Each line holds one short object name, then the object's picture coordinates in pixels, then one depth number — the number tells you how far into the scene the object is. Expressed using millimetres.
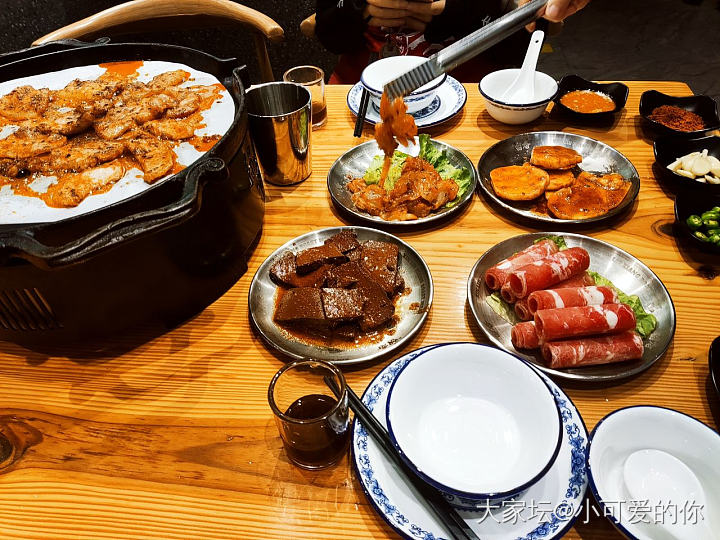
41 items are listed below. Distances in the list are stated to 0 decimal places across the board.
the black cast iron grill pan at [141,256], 401
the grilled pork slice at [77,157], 531
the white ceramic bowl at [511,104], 728
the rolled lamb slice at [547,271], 516
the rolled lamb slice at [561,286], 518
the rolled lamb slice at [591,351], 471
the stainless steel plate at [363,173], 623
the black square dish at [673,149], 651
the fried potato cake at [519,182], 635
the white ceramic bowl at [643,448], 374
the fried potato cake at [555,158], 669
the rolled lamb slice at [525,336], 490
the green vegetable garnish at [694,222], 567
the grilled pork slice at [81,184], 500
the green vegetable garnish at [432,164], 672
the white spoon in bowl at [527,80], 738
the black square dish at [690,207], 576
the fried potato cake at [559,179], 652
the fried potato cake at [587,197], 620
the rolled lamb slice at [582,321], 476
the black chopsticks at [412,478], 374
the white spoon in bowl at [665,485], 369
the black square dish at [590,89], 735
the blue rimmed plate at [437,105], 763
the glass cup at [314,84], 761
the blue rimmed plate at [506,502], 384
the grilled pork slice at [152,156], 516
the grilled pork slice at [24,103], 603
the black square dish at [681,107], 687
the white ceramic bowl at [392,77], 742
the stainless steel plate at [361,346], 499
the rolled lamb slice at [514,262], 537
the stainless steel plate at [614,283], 475
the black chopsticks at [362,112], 712
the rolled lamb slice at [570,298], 499
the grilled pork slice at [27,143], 551
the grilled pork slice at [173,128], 562
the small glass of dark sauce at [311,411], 413
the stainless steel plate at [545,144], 642
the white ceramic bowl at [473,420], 384
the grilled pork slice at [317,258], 547
